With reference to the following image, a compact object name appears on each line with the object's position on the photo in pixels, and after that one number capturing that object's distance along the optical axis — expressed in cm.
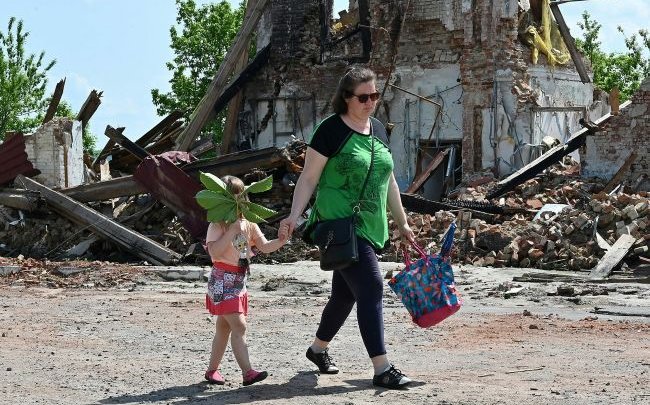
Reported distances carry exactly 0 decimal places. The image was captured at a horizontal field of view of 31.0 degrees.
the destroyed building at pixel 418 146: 1864
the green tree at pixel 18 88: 5184
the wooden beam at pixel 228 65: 2739
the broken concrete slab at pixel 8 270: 1664
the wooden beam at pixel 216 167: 1977
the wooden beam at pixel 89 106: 2641
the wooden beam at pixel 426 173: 2467
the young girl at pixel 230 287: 729
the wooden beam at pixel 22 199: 2067
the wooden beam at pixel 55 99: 2727
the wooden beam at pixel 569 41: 2666
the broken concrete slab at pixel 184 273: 1620
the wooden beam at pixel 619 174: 2176
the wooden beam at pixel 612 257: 1569
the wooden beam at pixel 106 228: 1841
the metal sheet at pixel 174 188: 1933
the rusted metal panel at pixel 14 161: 2202
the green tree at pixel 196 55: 5025
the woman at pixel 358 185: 718
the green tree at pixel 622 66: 5269
